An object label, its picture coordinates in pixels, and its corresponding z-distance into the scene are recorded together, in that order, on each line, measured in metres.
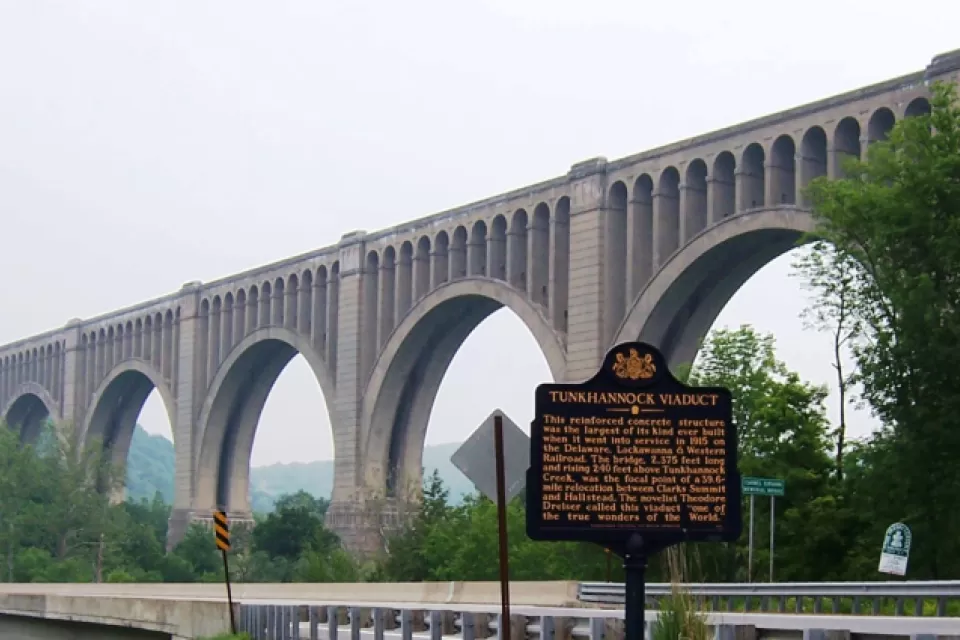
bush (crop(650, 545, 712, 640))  12.54
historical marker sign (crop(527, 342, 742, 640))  11.45
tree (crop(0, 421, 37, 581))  87.50
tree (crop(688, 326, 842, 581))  39.28
